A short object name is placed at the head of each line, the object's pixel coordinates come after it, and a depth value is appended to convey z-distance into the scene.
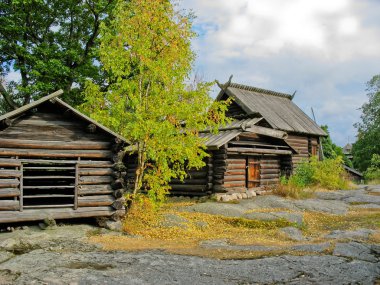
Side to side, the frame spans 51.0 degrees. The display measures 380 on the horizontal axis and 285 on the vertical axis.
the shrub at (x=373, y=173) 39.09
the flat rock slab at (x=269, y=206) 16.86
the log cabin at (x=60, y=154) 11.97
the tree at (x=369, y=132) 47.91
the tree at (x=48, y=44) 23.25
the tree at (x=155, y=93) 13.97
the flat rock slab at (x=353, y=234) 12.26
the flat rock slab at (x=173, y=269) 7.80
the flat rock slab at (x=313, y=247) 10.37
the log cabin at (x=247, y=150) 20.08
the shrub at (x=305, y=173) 27.12
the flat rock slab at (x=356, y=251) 9.79
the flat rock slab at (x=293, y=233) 12.71
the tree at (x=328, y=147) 43.28
